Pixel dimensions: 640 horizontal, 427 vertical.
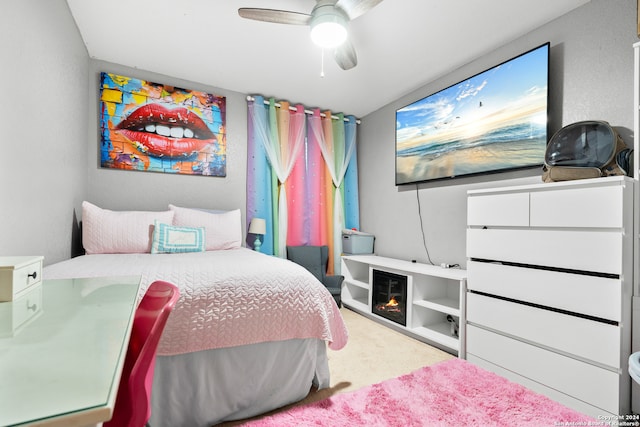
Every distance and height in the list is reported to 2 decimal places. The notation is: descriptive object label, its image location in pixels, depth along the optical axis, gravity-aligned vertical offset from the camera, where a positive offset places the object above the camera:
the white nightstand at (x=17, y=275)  0.81 -0.19
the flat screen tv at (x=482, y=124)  2.12 +0.75
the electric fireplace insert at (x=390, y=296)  2.71 -0.82
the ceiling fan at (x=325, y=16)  1.77 +1.20
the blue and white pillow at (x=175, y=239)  2.43 -0.25
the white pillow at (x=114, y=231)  2.32 -0.17
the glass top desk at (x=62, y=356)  0.33 -0.23
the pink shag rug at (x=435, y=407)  1.48 -1.04
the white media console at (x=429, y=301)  2.29 -0.78
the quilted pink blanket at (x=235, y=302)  1.38 -0.46
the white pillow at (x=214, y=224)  2.76 -0.13
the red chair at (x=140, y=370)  0.71 -0.40
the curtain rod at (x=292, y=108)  3.41 +1.27
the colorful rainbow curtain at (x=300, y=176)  3.46 +0.44
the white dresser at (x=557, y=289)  1.46 -0.43
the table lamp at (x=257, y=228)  3.24 -0.19
